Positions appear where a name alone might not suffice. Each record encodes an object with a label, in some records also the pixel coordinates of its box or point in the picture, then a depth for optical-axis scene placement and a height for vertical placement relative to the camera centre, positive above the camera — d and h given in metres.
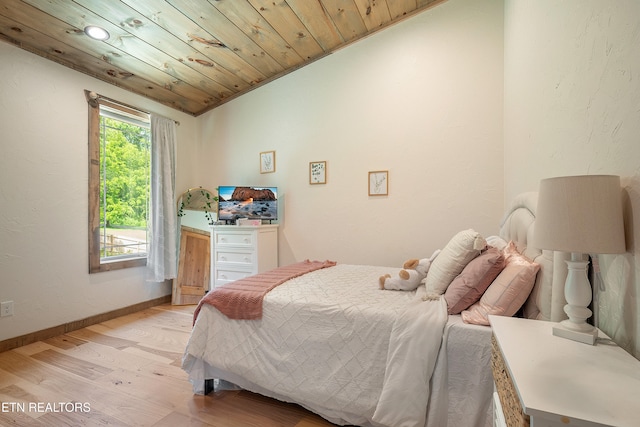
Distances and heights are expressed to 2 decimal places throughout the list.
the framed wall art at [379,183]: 3.08 +0.30
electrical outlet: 2.36 -0.76
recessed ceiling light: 2.37 +1.47
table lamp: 0.82 -0.04
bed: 1.28 -0.68
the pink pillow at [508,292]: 1.28 -0.35
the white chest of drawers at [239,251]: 3.22 -0.43
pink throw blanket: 1.73 -0.51
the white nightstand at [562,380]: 0.61 -0.41
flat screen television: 3.43 +0.11
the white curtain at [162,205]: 3.43 +0.09
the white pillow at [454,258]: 1.56 -0.26
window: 2.96 +0.31
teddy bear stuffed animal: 1.88 -0.43
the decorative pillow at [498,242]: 1.73 -0.19
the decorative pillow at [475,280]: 1.41 -0.33
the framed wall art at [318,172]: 3.38 +0.45
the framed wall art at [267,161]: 3.67 +0.63
